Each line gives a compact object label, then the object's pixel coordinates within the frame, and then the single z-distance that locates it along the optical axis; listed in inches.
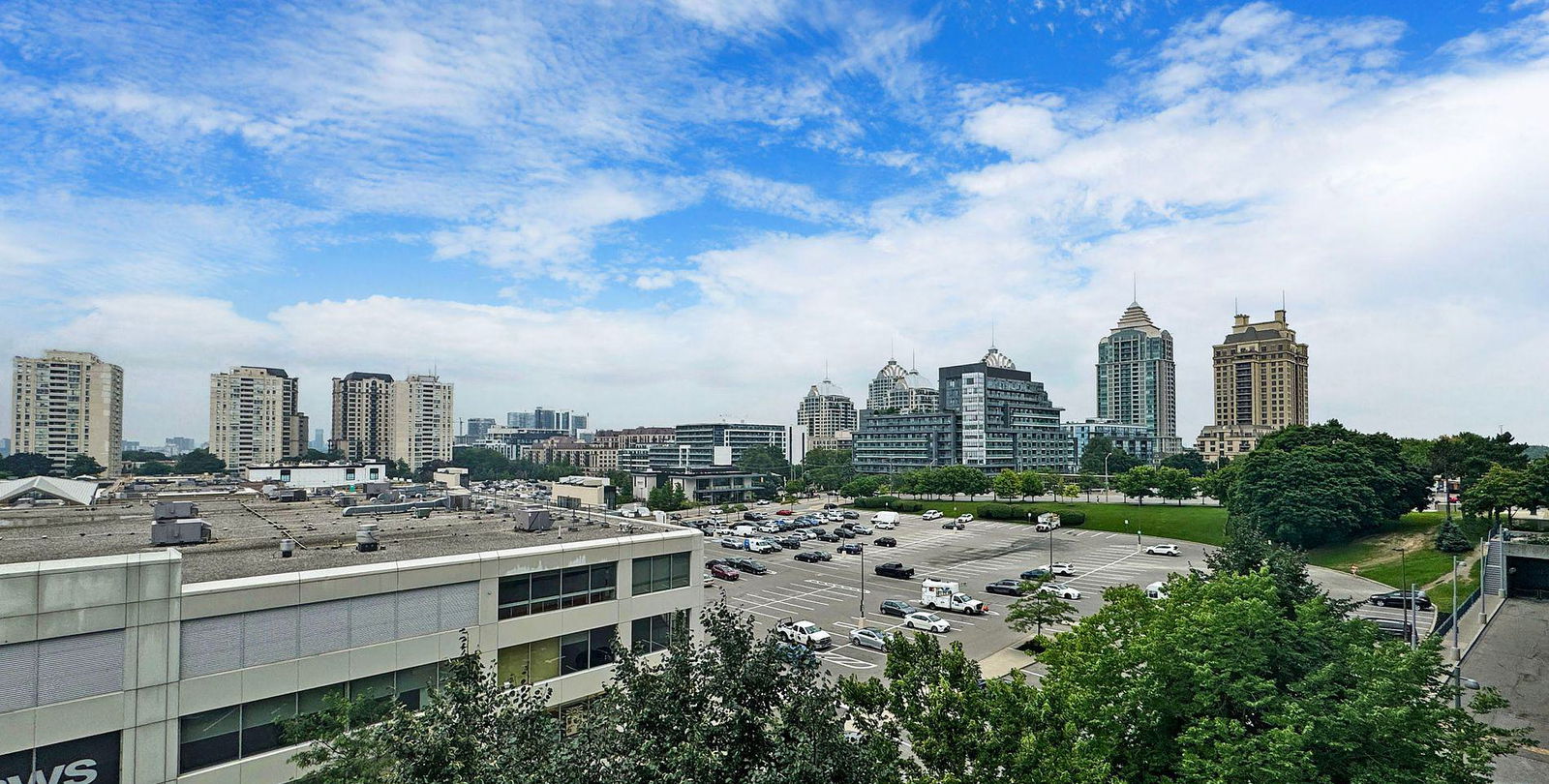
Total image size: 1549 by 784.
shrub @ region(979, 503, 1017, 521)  3592.5
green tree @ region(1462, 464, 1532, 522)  2135.8
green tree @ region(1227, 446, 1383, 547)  2380.7
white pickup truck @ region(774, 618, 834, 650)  1499.8
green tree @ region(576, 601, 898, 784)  384.2
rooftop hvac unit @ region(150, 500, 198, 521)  1111.6
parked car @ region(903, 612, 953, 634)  1589.6
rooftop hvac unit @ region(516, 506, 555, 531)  1169.4
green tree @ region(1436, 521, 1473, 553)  2097.7
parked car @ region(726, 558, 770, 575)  2346.6
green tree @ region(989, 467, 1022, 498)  3978.8
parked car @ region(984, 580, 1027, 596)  1983.3
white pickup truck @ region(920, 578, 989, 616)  1788.9
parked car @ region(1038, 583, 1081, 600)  1862.7
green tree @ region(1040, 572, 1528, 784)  529.3
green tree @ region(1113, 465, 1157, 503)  3641.7
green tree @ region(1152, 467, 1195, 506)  3612.2
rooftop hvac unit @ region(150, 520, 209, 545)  885.8
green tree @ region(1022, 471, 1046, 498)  3946.9
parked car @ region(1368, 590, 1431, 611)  1743.1
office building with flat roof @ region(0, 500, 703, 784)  566.9
